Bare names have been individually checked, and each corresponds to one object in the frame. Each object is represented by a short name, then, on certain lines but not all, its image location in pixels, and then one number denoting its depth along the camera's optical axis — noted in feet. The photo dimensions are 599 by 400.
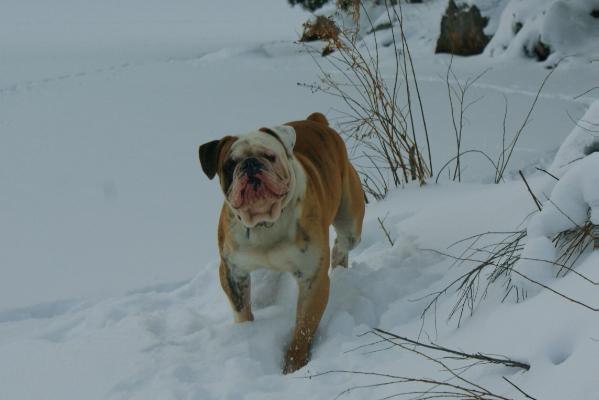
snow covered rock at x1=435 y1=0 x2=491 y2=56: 71.77
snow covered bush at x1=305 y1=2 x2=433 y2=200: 25.75
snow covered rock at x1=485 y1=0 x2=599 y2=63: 59.11
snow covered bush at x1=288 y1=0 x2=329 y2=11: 83.41
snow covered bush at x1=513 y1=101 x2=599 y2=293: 12.02
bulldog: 15.62
